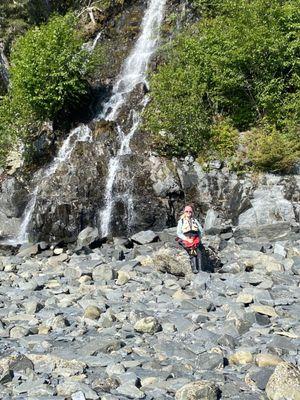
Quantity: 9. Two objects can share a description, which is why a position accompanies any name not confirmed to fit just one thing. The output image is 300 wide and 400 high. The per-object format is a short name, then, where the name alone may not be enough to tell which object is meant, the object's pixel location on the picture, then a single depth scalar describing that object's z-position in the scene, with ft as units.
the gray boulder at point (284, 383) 19.53
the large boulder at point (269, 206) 58.23
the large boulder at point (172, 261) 41.16
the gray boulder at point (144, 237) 55.57
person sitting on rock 41.09
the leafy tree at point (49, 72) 80.28
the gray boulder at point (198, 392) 19.62
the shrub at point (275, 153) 60.34
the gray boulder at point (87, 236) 58.39
